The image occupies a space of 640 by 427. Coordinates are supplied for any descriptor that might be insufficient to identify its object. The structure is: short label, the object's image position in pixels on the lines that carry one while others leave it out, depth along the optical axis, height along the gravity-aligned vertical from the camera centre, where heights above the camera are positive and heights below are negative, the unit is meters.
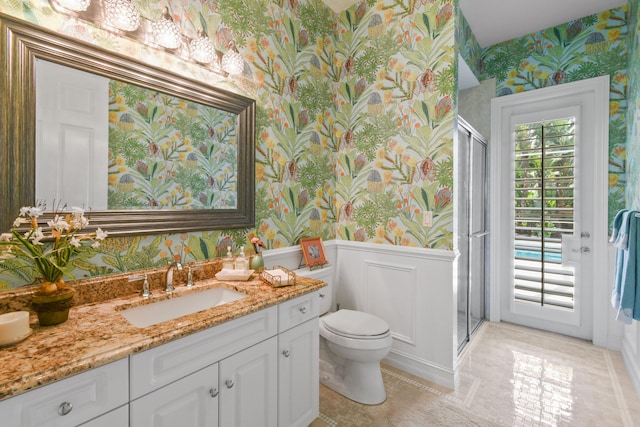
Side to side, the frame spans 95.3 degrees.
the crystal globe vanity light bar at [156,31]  1.28 +0.90
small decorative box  1.57 -0.36
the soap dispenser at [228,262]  1.70 -0.30
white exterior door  2.71 +0.08
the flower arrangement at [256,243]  1.85 -0.20
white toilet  1.86 -0.93
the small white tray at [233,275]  1.63 -0.35
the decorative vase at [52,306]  1.01 -0.33
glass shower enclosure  2.50 -0.14
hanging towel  1.83 -0.36
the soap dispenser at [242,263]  1.69 -0.30
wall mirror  1.12 +0.32
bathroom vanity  0.79 -0.53
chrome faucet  1.46 -0.34
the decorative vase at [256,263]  1.79 -0.31
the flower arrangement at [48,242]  1.03 -0.11
